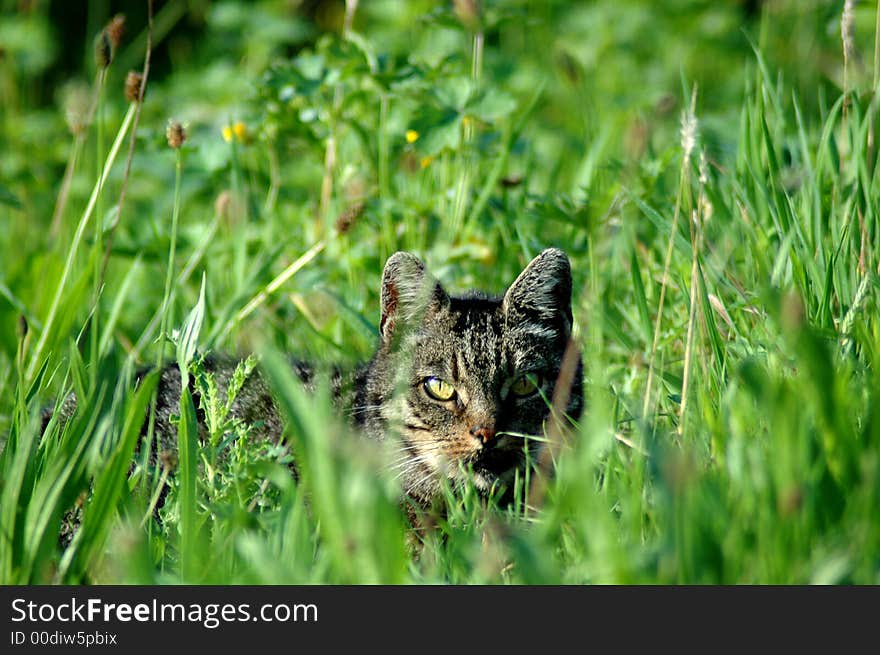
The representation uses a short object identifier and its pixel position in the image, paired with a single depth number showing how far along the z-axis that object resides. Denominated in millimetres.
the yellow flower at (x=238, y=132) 8469
